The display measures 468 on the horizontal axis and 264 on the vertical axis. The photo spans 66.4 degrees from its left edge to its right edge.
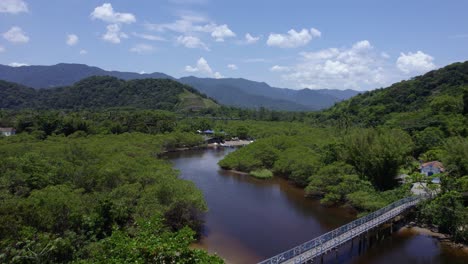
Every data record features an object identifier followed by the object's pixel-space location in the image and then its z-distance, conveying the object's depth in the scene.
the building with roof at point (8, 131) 87.32
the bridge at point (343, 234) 21.86
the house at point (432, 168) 44.38
